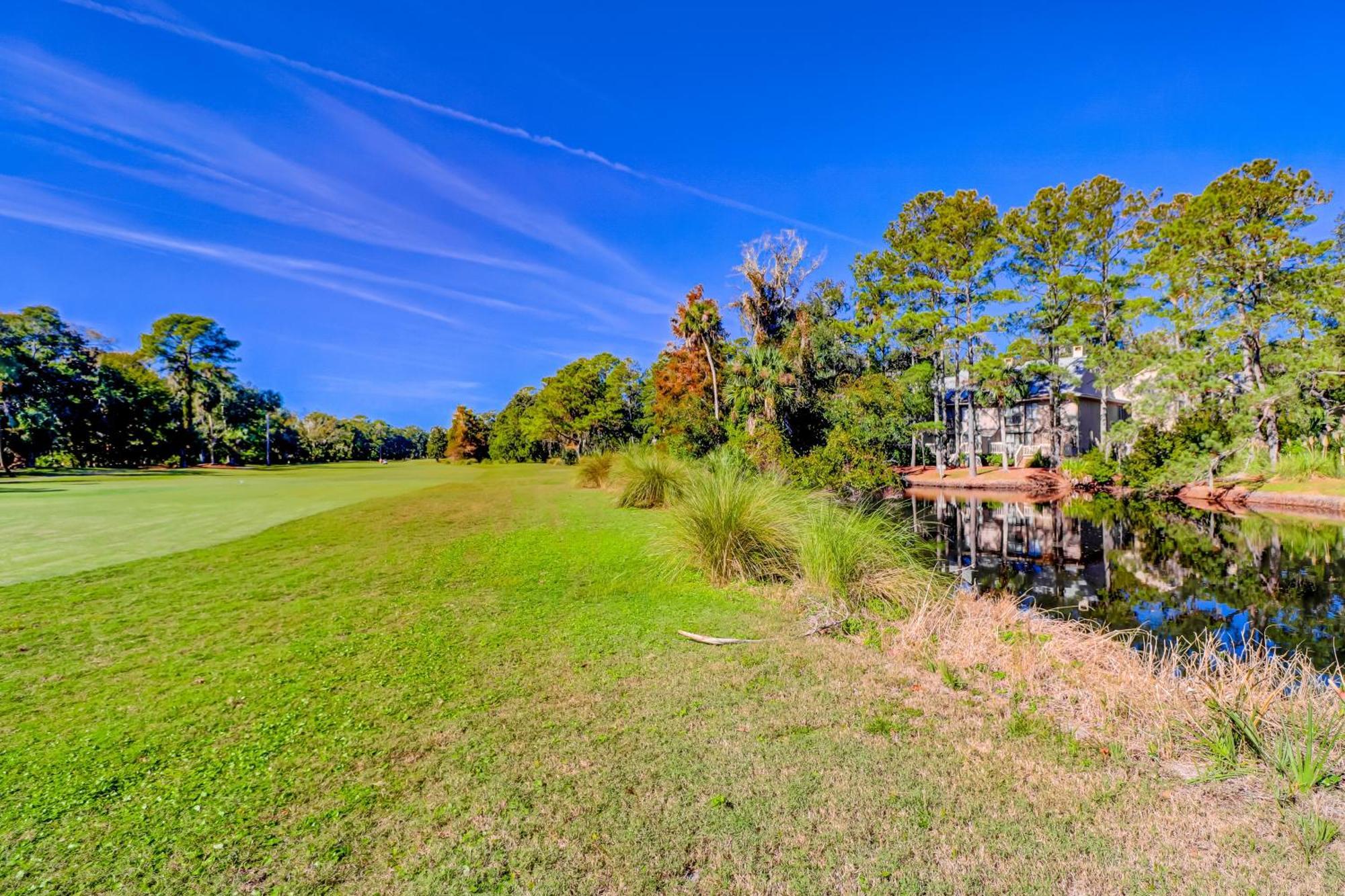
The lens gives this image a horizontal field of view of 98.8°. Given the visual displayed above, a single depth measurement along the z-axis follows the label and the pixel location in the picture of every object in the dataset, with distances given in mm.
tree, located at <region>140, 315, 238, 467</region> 46094
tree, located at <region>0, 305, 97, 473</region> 32750
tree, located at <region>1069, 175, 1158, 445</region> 24312
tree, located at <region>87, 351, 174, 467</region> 39031
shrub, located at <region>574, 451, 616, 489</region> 20500
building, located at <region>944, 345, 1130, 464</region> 28219
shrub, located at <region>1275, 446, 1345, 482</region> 17391
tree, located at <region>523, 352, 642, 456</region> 45250
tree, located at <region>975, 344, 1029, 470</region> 24422
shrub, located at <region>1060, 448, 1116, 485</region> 21469
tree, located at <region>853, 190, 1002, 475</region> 25453
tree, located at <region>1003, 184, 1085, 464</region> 24562
